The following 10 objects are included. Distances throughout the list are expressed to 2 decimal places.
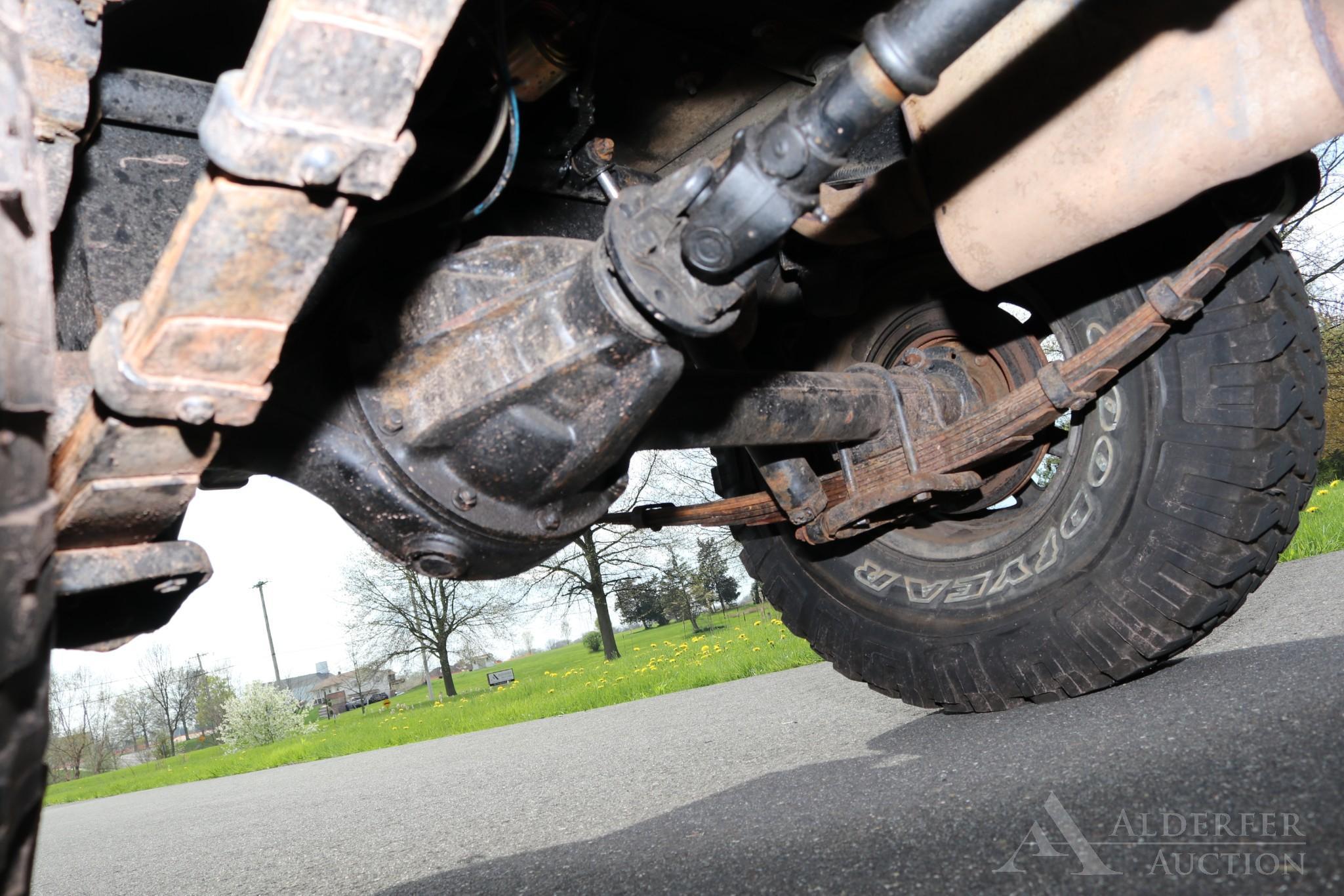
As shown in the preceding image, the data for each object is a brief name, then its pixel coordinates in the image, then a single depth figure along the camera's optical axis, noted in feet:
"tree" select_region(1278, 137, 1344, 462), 30.42
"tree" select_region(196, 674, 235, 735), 100.42
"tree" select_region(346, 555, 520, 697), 69.21
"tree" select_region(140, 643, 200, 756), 122.21
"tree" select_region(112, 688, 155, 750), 132.67
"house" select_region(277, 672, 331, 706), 141.49
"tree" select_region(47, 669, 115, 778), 81.92
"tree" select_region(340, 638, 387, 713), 79.20
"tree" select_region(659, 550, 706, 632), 56.29
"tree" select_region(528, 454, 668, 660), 50.26
